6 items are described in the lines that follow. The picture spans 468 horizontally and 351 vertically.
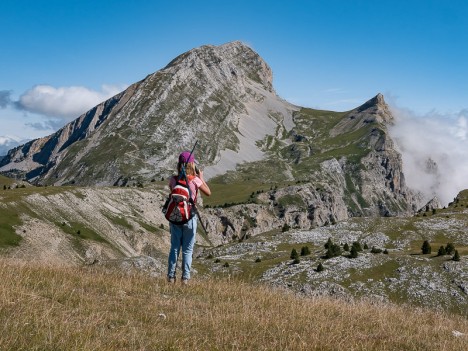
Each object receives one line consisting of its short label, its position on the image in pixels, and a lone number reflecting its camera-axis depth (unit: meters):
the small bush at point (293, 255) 97.62
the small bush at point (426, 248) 95.78
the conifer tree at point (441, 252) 89.57
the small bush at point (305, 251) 100.31
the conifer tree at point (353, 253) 92.25
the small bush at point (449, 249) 90.22
